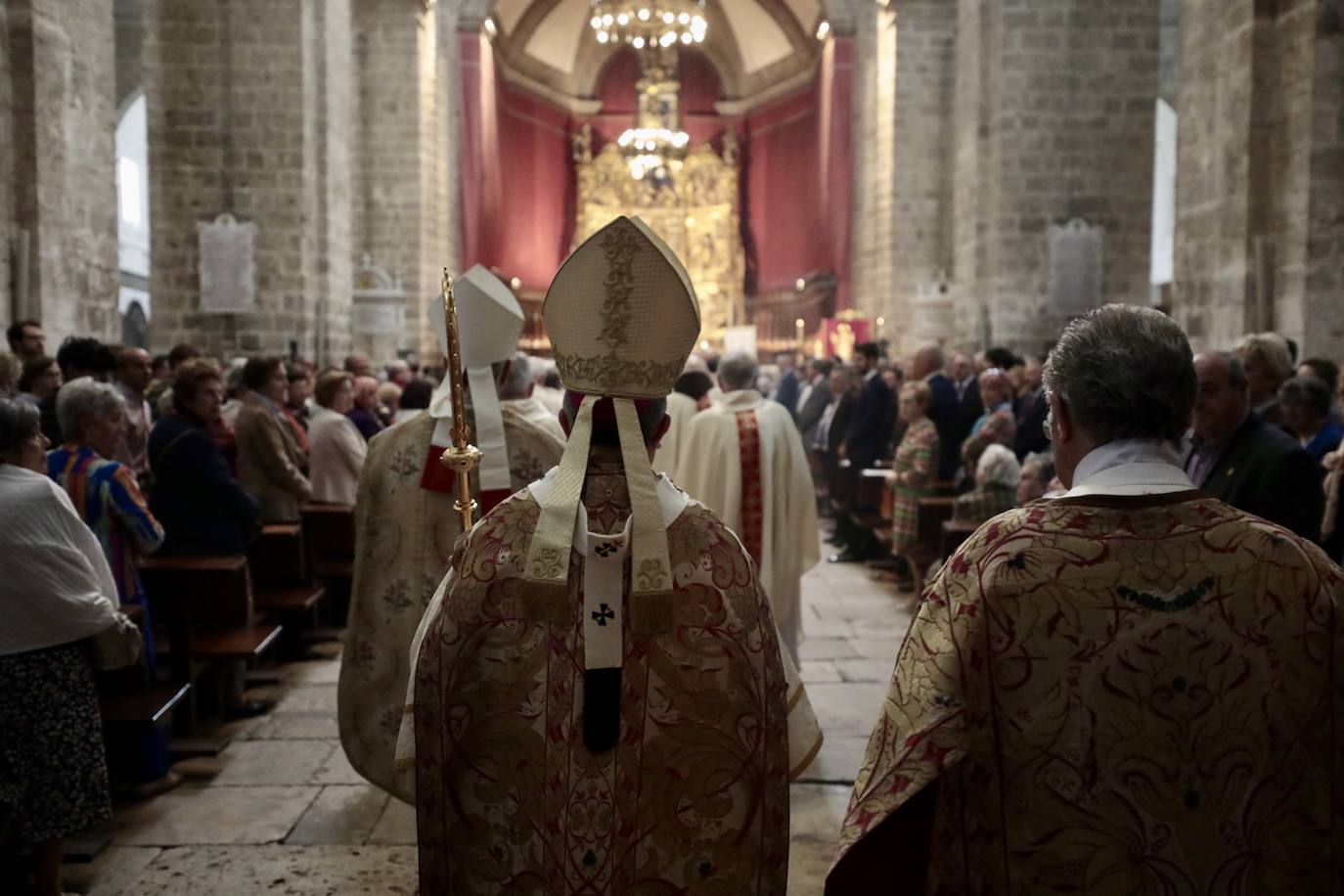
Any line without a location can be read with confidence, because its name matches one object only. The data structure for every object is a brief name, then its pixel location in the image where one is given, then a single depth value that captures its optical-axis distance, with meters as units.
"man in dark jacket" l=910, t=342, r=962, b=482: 8.16
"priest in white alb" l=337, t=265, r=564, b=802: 3.91
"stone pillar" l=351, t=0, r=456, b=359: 17.20
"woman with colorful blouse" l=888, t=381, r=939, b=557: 7.38
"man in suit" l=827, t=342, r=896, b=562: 9.96
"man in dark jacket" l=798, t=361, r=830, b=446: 12.48
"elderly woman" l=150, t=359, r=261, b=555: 4.99
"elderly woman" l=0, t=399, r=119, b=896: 3.30
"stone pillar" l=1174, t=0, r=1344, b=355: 7.96
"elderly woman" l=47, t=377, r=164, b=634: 4.09
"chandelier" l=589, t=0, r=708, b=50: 18.72
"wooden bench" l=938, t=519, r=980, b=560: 6.24
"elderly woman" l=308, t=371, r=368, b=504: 6.66
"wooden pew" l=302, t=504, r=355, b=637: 6.38
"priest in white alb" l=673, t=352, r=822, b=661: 5.38
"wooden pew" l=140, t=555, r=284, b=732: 4.80
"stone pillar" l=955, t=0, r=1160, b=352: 12.50
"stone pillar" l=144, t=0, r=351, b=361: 11.90
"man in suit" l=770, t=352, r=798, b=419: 13.79
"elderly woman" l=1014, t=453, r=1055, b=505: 5.19
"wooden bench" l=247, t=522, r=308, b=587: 5.93
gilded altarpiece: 26.20
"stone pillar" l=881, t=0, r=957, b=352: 16.98
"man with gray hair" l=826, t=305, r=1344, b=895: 1.77
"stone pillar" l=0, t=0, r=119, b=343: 8.20
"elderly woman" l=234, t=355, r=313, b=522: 5.96
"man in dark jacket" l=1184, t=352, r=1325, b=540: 3.42
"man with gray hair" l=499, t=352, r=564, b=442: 4.05
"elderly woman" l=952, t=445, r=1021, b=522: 6.23
